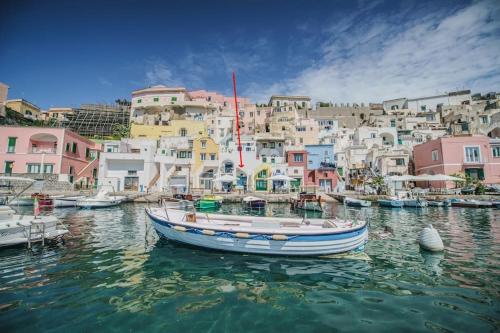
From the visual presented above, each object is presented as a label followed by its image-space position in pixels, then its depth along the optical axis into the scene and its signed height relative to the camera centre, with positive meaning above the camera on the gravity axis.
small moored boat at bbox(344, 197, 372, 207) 29.61 -1.76
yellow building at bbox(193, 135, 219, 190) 43.12 +5.04
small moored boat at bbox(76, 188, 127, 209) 26.60 -1.40
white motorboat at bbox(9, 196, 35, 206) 27.49 -1.32
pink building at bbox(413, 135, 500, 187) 37.22 +4.79
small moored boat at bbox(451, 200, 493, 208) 26.71 -1.74
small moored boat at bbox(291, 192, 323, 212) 25.45 -1.58
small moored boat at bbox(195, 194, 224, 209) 27.20 -1.51
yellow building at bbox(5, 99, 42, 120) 58.56 +20.58
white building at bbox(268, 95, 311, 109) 77.62 +28.51
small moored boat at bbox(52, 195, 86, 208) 27.09 -1.33
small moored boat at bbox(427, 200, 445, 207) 28.53 -1.77
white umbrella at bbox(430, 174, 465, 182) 29.53 +1.41
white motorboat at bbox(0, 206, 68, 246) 10.24 -1.74
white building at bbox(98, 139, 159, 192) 41.28 +3.56
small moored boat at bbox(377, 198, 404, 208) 28.38 -1.70
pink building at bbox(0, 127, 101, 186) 37.00 +5.95
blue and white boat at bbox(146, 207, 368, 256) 9.28 -1.88
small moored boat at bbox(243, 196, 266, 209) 27.14 -1.58
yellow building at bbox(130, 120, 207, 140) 53.81 +13.62
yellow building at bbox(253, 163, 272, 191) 43.20 +2.31
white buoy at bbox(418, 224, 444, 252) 10.27 -2.25
